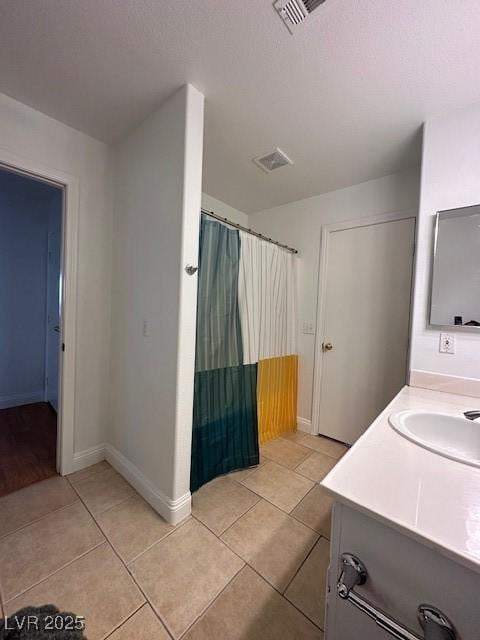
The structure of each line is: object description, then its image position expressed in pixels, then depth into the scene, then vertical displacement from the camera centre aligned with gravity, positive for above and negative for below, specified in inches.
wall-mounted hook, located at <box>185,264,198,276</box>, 55.4 +8.9
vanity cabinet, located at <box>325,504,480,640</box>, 18.6 -21.1
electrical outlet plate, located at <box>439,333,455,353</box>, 55.3 -4.8
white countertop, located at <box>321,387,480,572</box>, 19.6 -16.3
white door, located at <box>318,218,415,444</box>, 81.6 -2.1
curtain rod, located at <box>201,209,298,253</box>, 63.9 +24.4
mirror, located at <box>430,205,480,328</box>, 53.4 +11.3
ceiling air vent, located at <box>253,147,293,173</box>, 74.6 +46.7
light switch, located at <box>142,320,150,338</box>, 64.4 -5.3
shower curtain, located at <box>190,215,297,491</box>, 66.8 -10.9
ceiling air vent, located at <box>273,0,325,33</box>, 38.5 +47.3
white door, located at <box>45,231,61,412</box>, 112.4 -4.6
